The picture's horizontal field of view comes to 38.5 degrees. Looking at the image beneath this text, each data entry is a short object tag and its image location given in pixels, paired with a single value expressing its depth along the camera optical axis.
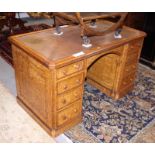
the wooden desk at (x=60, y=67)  2.32
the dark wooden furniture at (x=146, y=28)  4.29
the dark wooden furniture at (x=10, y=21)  5.36
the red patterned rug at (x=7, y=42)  4.46
